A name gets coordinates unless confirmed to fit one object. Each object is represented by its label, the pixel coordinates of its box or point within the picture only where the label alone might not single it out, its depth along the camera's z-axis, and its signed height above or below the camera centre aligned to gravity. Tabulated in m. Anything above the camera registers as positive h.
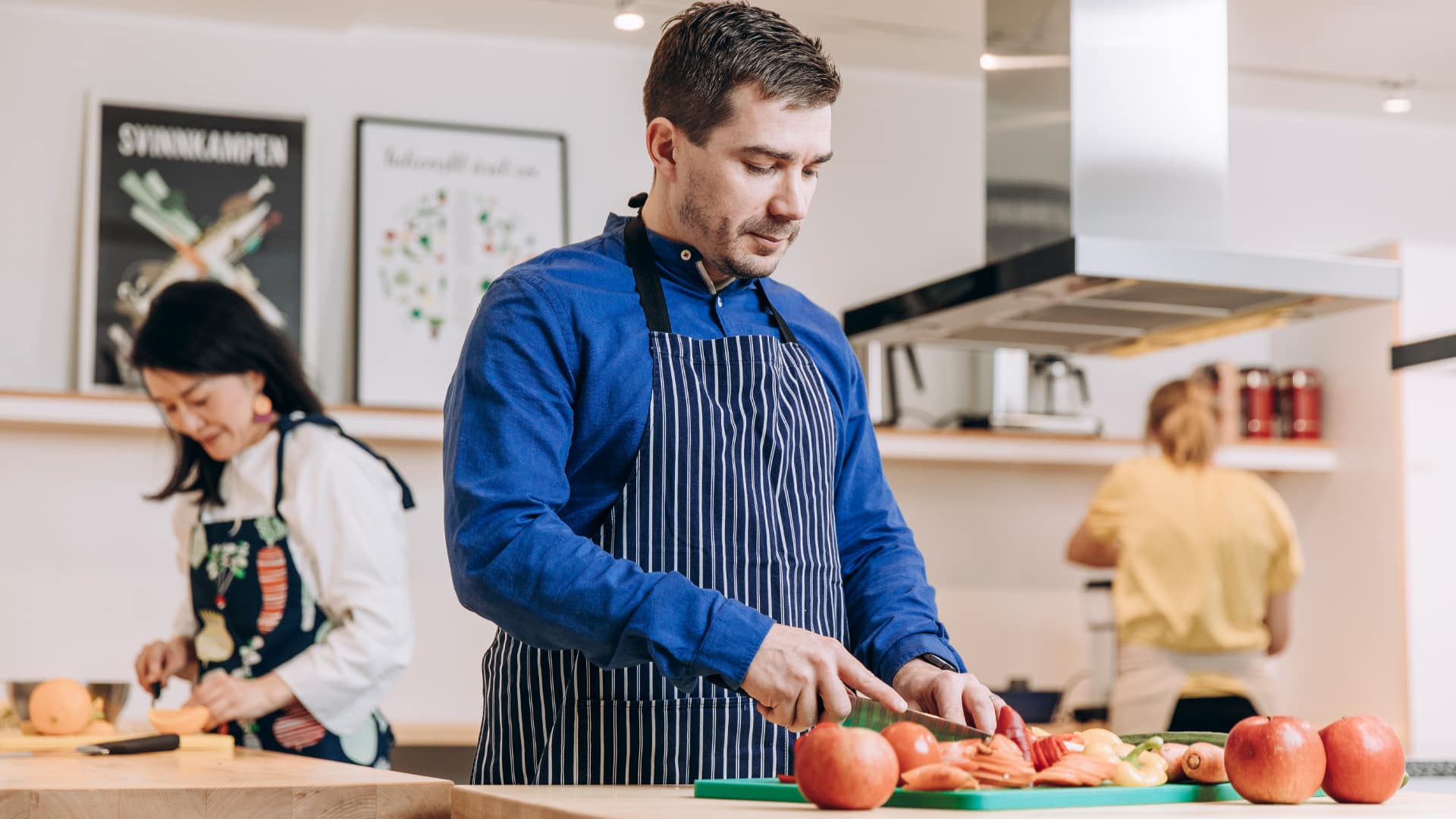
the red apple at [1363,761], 1.19 -0.21
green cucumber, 1.34 -0.23
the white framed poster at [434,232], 3.97 +0.62
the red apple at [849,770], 1.04 -0.19
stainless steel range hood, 2.62 +0.48
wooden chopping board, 2.05 -0.35
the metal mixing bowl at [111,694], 2.42 -0.33
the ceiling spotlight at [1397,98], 4.61 +1.12
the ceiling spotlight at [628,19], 4.00 +1.15
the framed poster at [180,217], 3.79 +0.62
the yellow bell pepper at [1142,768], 1.18 -0.22
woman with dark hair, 2.30 -0.10
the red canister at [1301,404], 4.58 +0.22
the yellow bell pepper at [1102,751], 1.22 -0.21
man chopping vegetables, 1.38 +0.02
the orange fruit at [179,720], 2.13 -0.33
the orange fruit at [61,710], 2.23 -0.33
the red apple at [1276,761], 1.15 -0.20
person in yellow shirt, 3.65 -0.21
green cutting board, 1.05 -0.22
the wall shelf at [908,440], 3.62 +0.10
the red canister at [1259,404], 4.61 +0.22
